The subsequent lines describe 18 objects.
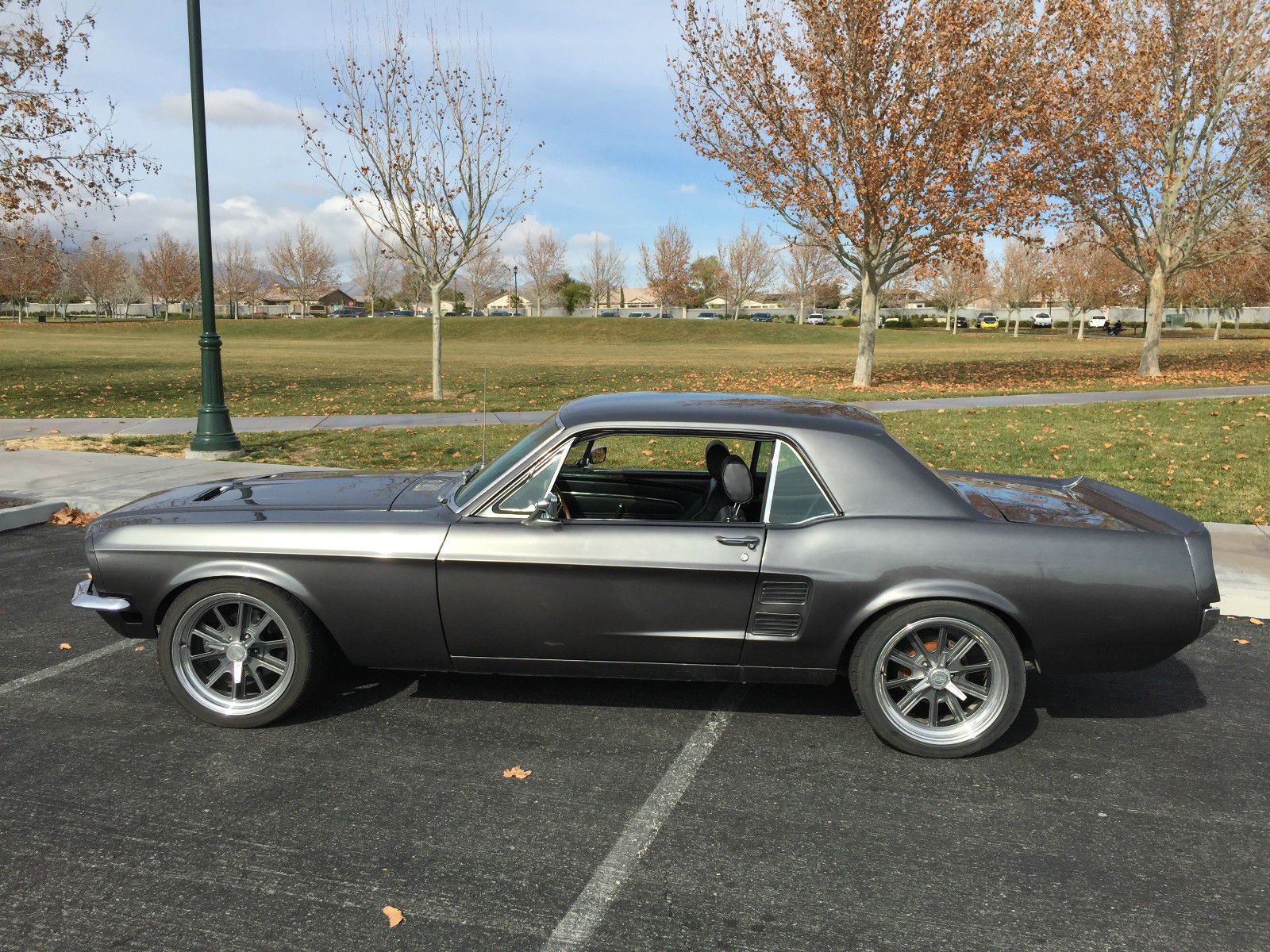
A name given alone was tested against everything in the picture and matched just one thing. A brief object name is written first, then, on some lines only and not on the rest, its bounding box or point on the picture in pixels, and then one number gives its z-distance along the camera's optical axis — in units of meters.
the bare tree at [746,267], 90.62
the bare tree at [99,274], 86.50
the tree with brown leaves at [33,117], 12.41
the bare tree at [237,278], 102.38
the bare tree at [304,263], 95.38
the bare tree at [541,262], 95.75
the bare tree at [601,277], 101.19
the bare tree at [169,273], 93.38
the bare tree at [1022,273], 75.75
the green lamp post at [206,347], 10.18
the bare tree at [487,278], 79.89
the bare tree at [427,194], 17.17
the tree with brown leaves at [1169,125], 20.94
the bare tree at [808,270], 85.62
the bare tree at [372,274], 95.44
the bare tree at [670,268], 94.50
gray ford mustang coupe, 3.57
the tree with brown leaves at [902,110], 18.22
